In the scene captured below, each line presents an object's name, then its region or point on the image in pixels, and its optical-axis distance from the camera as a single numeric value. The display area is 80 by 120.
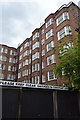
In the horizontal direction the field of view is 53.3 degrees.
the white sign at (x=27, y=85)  5.46
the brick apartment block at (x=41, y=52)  11.94
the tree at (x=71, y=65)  6.33
